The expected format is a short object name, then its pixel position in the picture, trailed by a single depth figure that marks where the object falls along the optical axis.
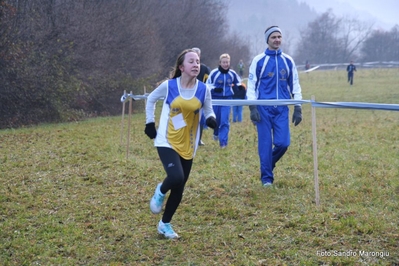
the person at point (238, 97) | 12.76
